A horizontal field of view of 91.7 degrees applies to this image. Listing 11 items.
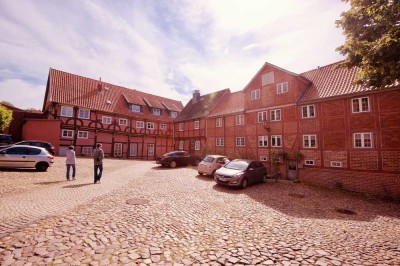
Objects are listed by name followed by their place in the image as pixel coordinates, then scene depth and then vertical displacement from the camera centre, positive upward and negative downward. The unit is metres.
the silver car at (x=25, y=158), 12.57 -0.74
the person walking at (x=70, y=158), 11.05 -0.64
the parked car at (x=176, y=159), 19.19 -1.21
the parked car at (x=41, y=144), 17.01 +0.24
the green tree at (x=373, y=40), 6.61 +4.03
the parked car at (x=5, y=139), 19.17 +0.74
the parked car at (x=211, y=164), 15.37 -1.35
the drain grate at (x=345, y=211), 9.21 -3.05
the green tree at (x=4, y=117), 21.19 +3.22
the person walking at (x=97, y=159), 10.68 -0.69
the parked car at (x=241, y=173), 12.03 -1.70
